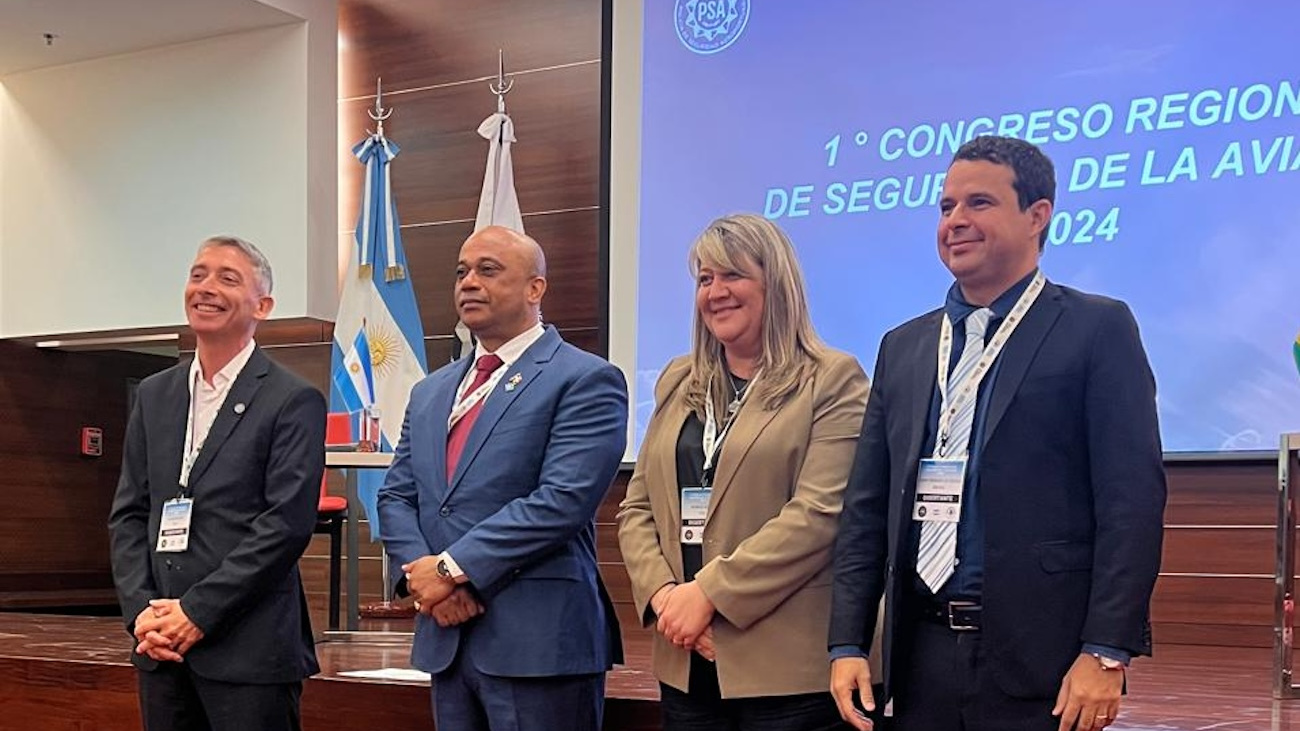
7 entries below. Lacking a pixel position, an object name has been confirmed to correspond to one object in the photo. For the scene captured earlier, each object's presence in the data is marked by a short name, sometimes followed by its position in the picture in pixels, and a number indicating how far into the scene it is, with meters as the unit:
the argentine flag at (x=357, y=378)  6.65
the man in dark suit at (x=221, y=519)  2.66
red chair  5.10
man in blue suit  2.51
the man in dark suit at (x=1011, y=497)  1.89
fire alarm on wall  8.42
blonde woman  2.30
